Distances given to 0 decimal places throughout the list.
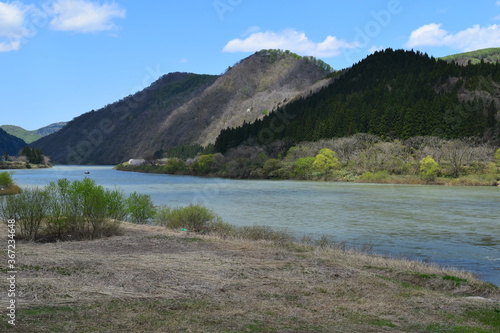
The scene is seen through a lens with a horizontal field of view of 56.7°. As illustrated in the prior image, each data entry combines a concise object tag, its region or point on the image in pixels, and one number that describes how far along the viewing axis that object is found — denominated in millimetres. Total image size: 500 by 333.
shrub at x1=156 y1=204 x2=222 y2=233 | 25297
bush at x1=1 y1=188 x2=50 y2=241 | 21031
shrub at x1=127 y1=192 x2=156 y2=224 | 29678
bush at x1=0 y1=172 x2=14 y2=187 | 54406
